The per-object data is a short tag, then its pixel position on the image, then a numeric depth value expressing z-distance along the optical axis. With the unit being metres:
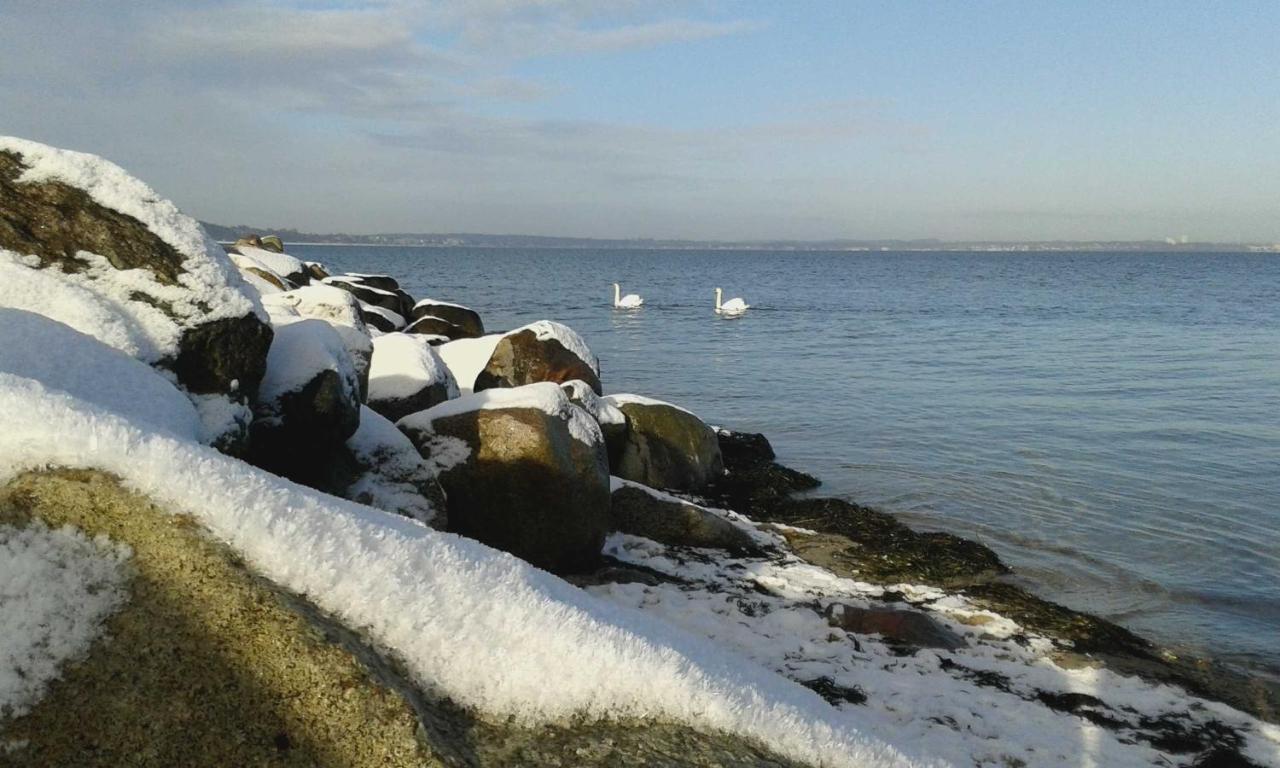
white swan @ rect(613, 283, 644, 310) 48.16
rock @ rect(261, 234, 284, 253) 31.20
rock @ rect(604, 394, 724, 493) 12.84
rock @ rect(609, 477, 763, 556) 10.17
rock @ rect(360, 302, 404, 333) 19.58
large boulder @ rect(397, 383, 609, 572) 8.15
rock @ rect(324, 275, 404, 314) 24.52
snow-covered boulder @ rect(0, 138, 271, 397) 5.11
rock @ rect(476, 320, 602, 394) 13.35
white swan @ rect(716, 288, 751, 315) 45.28
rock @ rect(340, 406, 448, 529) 7.29
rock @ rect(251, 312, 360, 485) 6.43
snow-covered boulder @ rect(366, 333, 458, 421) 9.77
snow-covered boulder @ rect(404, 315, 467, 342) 20.75
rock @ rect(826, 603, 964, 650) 7.82
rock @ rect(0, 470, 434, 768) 2.21
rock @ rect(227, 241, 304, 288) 20.39
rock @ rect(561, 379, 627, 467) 11.56
